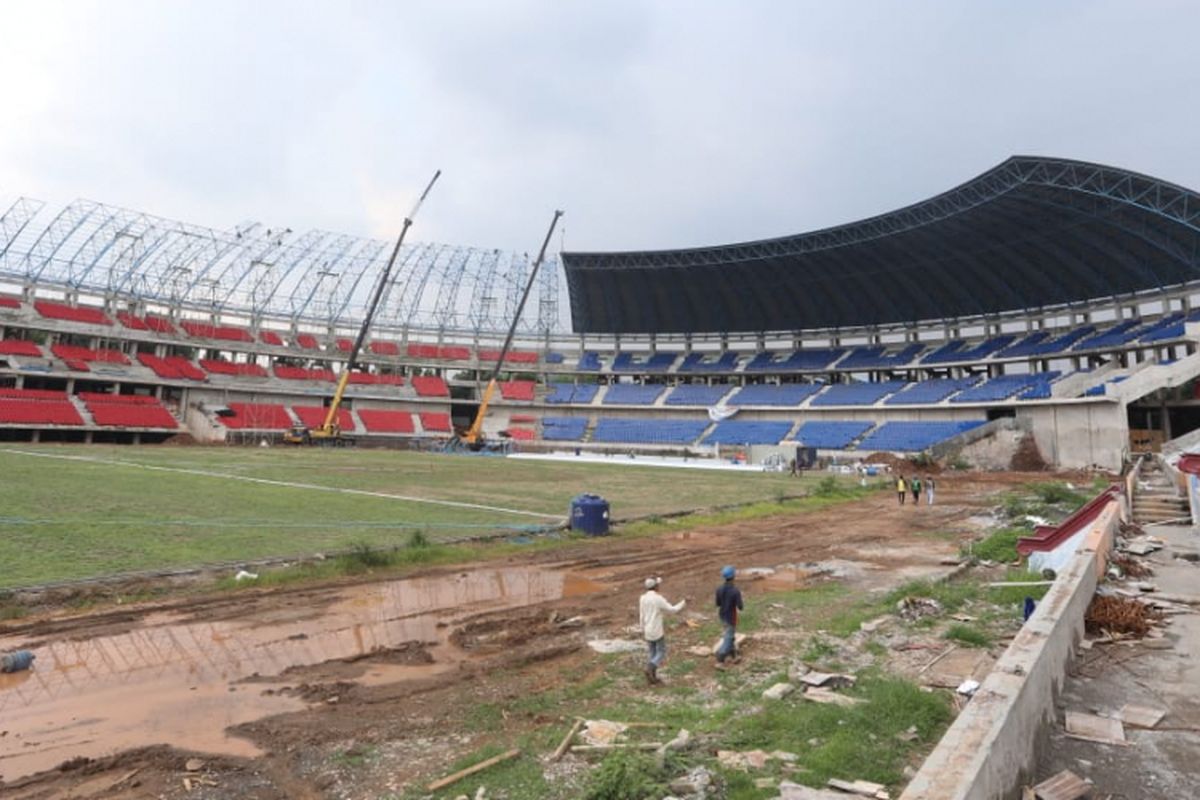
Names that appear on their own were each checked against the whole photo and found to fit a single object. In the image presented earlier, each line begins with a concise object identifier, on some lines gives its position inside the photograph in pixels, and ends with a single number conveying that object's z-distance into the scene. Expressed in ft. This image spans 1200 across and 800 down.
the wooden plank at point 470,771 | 16.89
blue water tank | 61.36
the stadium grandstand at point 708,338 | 152.56
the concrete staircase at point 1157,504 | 61.21
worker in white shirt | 25.21
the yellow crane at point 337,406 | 198.49
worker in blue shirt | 27.43
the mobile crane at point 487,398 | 220.84
